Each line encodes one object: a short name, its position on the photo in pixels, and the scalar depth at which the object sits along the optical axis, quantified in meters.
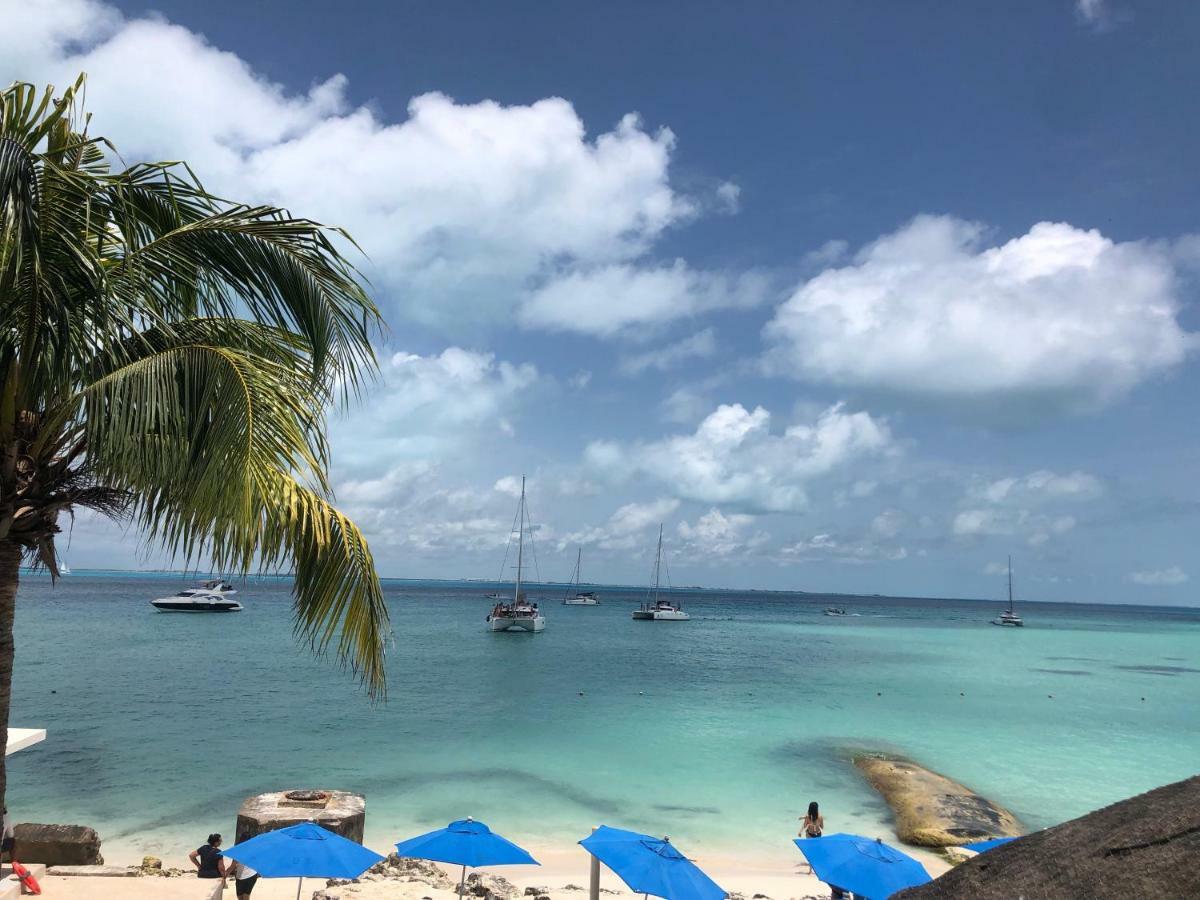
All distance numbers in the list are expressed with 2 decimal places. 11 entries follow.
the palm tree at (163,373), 5.37
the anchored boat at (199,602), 91.62
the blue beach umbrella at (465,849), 10.73
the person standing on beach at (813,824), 15.12
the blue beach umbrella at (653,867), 9.79
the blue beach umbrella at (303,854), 9.69
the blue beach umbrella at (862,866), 10.32
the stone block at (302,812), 14.50
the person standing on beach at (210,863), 12.64
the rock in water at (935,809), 18.16
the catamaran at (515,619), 73.50
